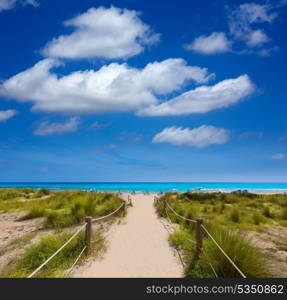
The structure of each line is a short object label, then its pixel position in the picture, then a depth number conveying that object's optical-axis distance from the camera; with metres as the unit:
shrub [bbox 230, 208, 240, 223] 15.47
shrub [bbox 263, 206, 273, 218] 17.44
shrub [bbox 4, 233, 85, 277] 7.40
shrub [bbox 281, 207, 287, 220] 17.04
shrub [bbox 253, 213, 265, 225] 14.96
